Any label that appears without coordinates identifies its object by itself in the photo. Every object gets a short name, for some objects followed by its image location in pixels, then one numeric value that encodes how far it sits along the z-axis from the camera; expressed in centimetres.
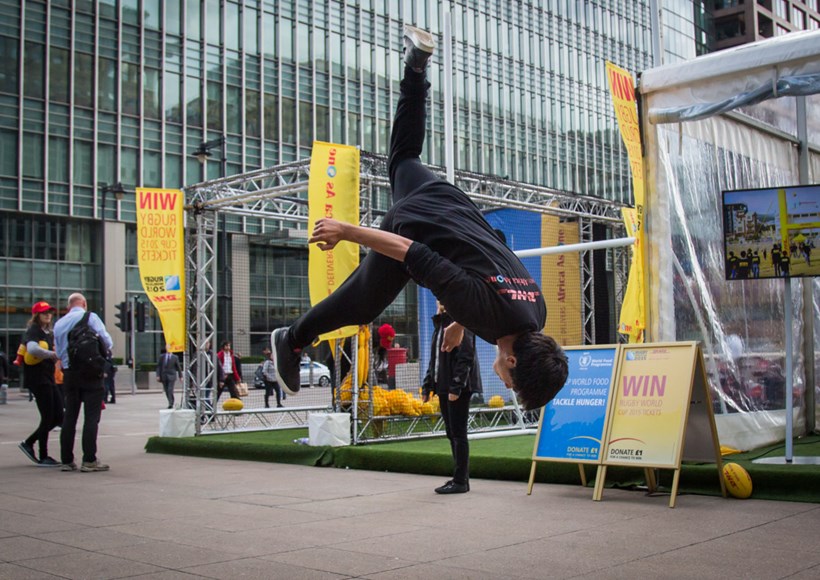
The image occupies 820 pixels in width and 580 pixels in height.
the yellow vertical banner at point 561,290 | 1584
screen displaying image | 780
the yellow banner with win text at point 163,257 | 1338
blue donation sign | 766
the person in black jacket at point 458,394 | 787
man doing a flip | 379
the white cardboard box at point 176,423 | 1261
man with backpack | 953
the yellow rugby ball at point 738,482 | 712
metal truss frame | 1329
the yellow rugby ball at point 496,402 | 1450
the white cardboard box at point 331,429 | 1078
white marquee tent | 786
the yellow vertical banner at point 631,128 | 816
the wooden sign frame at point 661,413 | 714
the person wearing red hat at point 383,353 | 1312
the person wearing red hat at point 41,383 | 1025
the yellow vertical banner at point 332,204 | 1047
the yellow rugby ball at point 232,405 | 1427
